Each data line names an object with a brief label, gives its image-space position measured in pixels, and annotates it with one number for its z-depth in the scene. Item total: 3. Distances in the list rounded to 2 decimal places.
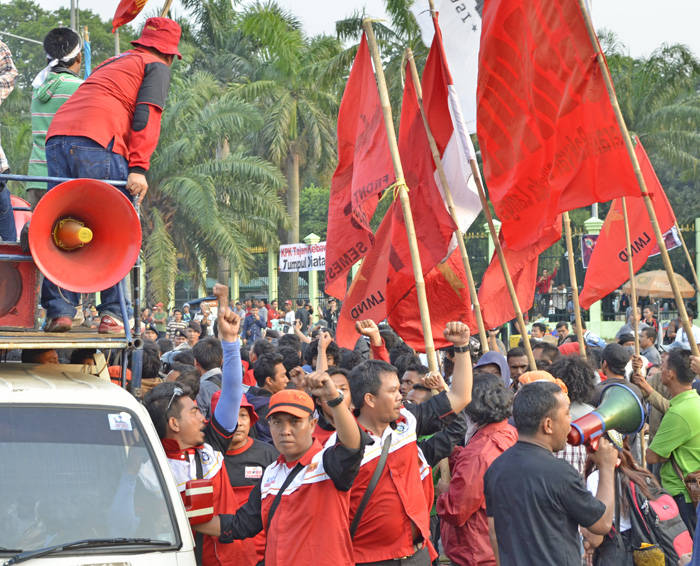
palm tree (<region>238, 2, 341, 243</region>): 28.22
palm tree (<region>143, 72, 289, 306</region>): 24.74
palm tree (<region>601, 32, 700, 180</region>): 28.05
